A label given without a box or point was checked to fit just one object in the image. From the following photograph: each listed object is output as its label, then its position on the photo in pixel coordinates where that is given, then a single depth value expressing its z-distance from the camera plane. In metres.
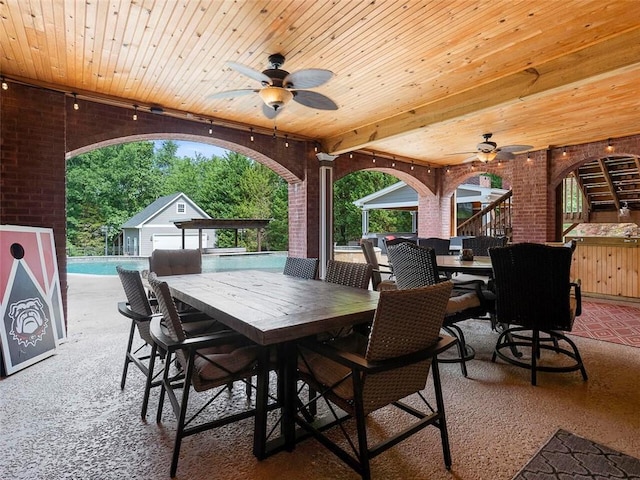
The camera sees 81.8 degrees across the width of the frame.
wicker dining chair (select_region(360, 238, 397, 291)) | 4.53
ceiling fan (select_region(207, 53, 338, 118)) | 2.90
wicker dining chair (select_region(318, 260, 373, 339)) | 2.90
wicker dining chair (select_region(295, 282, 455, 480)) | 1.59
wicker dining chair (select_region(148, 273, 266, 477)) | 1.81
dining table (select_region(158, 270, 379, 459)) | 1.78
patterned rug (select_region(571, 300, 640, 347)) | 3.93
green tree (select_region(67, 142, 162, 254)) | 18.97
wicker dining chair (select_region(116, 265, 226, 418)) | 2.39
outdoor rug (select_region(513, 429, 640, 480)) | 1.76
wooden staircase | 8.79
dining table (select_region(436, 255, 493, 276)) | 3.73
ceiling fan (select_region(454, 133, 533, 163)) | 5.50
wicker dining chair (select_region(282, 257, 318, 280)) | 3.45
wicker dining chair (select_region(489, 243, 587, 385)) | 2.81
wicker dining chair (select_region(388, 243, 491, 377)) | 3.18
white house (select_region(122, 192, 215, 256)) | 16.98
